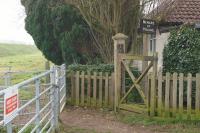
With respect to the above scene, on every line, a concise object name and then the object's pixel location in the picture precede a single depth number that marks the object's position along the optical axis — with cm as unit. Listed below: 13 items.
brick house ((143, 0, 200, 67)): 1614
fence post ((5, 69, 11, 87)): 1138
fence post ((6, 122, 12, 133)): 470
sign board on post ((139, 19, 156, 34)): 1227
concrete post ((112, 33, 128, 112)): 1233
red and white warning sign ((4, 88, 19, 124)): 445
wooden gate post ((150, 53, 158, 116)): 1107
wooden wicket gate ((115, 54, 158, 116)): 1116
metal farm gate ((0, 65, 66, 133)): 455
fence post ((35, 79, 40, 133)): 687
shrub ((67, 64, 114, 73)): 1380
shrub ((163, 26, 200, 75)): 1359
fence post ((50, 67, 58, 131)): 891
